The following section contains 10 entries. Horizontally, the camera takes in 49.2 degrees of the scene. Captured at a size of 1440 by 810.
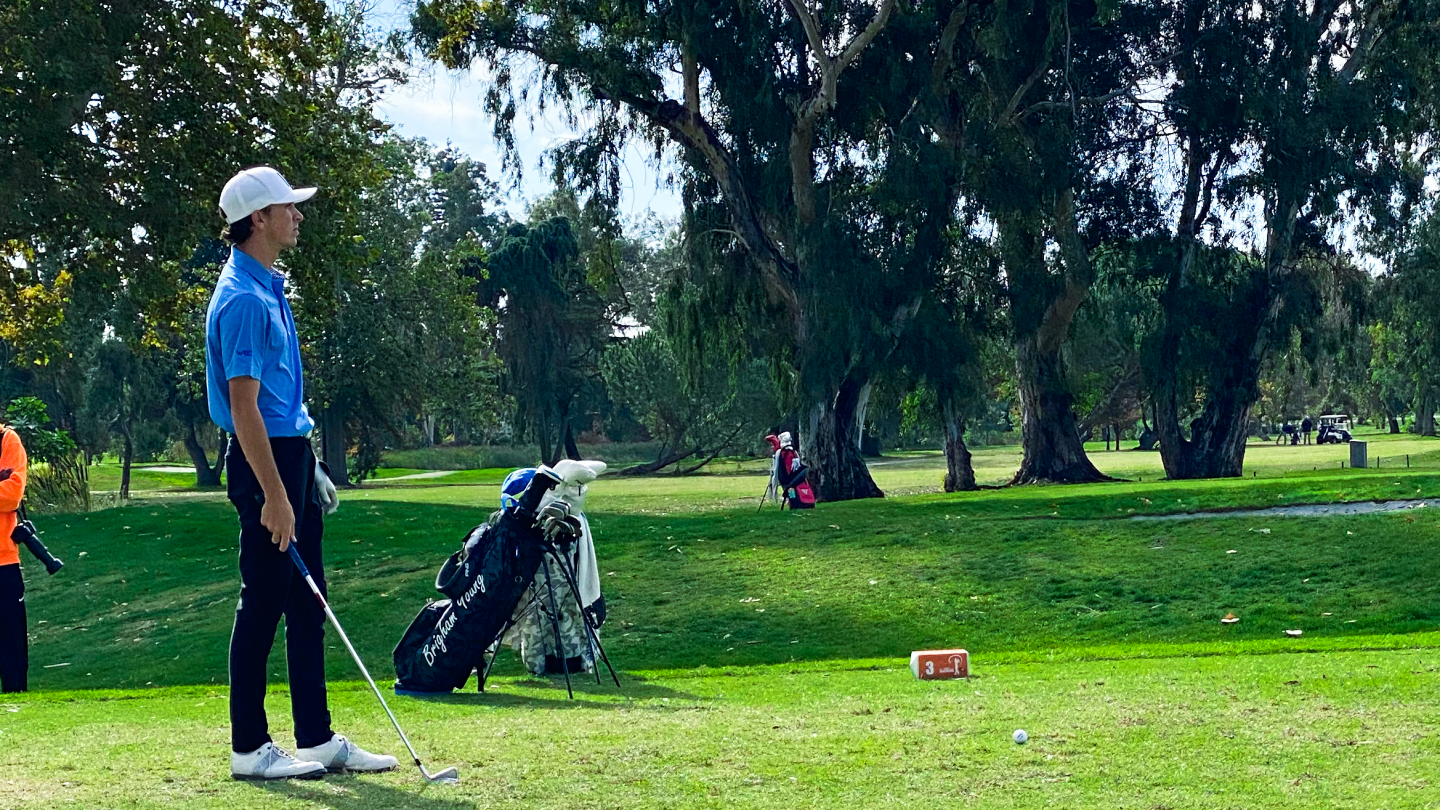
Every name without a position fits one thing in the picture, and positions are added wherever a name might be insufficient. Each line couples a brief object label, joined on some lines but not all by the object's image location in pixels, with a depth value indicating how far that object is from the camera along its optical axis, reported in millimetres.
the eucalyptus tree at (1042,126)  32312
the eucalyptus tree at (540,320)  79625
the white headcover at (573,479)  10273
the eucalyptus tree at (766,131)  32406
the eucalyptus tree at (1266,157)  33625
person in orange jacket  12172
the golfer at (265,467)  6211
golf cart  91750
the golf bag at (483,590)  9938
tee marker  9992
